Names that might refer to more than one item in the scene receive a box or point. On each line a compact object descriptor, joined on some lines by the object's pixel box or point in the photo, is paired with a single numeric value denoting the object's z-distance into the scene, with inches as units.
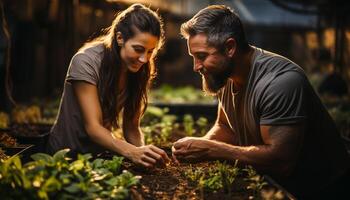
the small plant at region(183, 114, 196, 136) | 255.8
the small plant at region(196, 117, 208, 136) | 260.3
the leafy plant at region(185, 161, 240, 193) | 136.5
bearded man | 150.0
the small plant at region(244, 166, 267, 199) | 127.5
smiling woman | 166.4
